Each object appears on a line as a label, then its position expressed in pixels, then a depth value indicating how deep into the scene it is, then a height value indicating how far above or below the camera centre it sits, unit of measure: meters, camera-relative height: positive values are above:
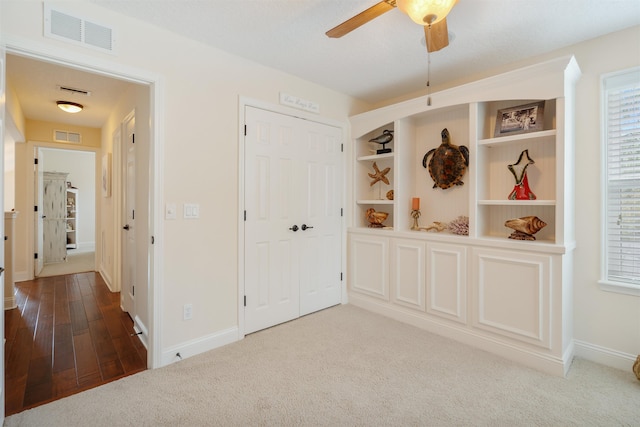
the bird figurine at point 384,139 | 3.49 +0.83
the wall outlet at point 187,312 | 2.42 -0.82
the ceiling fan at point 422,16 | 1.51 +1.05
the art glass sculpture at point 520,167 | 2.61 +0.39
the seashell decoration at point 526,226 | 2.40 -0.12
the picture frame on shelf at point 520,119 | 2.48 +0.77
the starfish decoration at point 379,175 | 3.59 +0.42
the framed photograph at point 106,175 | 4.35 +0.49
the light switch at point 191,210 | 2.41 -0.01
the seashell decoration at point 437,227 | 3.11 -0.17
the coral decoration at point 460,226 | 2.80 -0.14
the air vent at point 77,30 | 1.83 +1.12
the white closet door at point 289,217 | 2.85 -0.08
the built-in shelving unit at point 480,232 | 2.26 -0.20
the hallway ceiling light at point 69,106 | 3.74 +1.27
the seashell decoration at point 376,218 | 3.54 -0.09
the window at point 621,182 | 2.27 +0.23
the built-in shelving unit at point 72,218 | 7.30 -0.24
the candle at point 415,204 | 3.21 +0.07
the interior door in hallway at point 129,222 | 3.11 -0.15
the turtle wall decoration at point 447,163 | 2.97 +0.47
